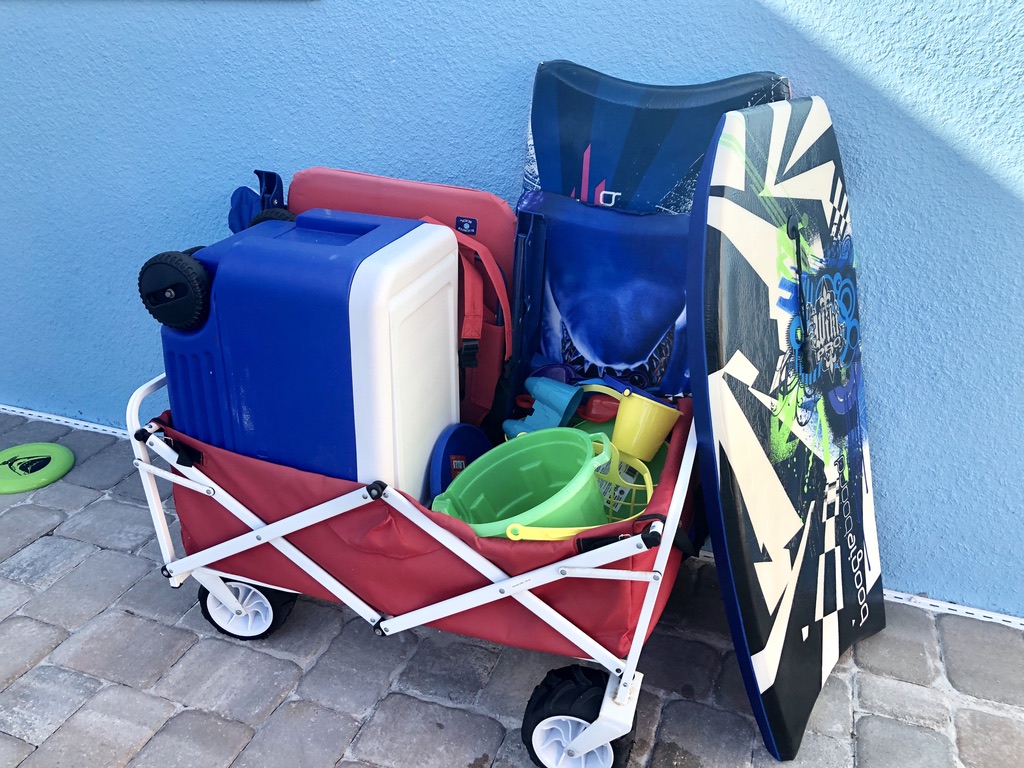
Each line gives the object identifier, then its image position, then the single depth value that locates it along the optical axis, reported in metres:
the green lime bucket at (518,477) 1.79
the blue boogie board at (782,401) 1.46
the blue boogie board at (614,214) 1.94
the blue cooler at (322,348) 1.61
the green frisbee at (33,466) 2.72
